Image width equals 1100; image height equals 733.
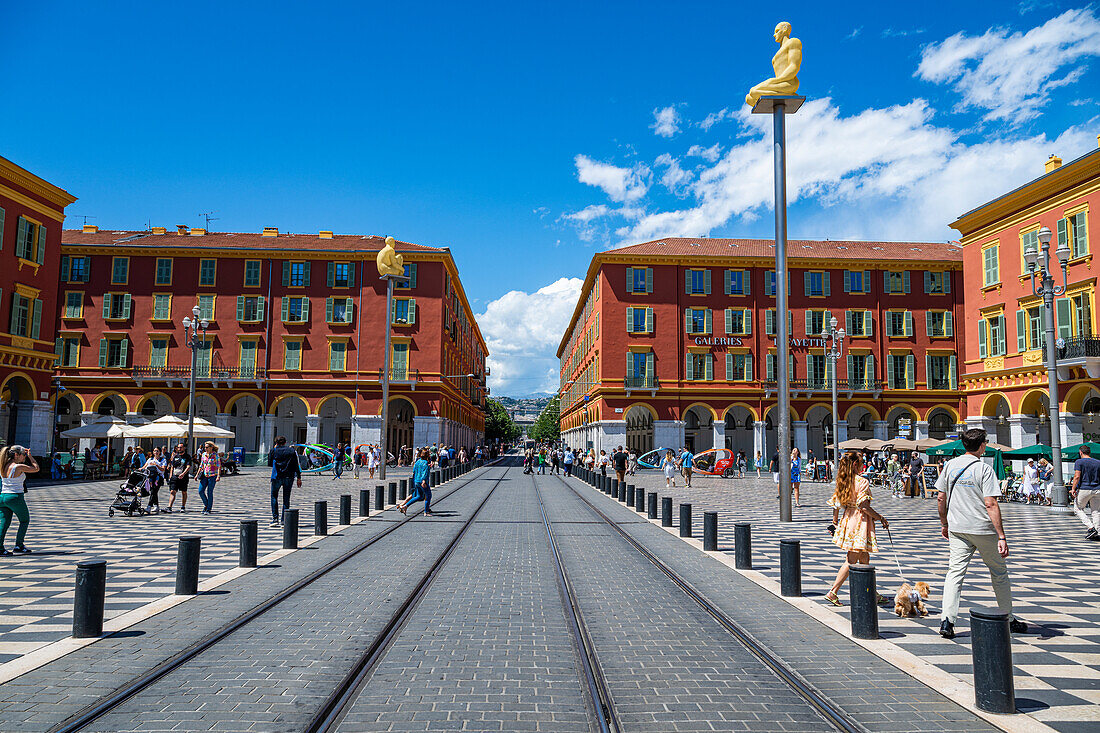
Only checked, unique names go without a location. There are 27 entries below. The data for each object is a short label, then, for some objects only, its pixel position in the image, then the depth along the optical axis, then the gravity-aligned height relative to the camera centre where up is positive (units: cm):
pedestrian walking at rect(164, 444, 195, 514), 1742 -112
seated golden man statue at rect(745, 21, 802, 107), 1499 +754
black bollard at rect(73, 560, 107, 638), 623 -148
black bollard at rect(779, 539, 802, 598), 833 -150
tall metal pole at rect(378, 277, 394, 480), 2669 +165
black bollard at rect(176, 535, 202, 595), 810 -152
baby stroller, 1636 -151
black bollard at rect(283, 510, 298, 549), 1178 -159
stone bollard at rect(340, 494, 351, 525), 1497 -160
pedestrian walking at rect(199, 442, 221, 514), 1683 -112
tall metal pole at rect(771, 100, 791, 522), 1462 +260
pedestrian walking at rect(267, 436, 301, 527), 1473 -77
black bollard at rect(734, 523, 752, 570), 1011 -152
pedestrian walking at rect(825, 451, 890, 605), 768 -81
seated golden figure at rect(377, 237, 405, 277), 2800 +656
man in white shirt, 612 -67
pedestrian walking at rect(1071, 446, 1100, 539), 1332 -87
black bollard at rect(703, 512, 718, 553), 1198 -154
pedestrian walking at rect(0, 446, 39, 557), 1003 -73
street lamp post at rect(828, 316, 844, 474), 2709 +536
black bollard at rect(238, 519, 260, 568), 993 -154
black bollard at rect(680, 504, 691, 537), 1398 -159
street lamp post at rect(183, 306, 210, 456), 2391 +303
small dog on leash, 738 -162
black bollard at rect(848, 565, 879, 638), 639 -143
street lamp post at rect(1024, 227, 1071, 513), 1931 +270
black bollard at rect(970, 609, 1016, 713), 457 -138
